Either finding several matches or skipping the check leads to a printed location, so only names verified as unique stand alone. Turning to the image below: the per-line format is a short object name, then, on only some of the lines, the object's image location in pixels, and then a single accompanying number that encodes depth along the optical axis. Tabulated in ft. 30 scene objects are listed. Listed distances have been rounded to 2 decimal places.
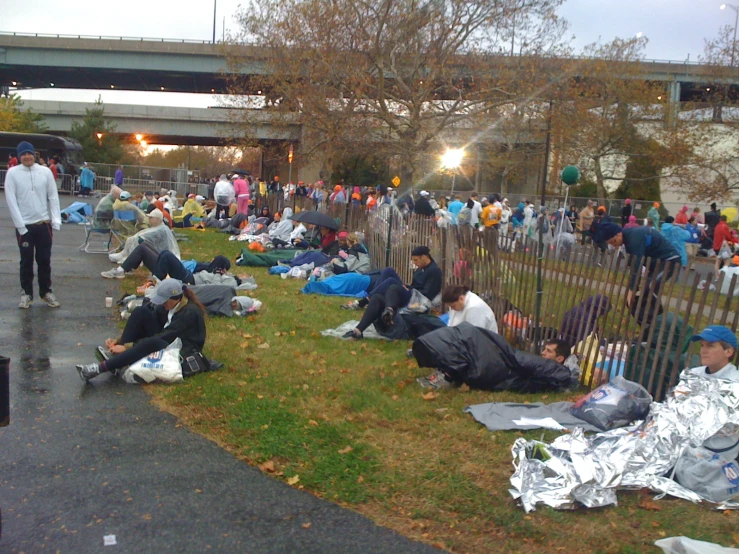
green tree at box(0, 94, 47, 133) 163.73
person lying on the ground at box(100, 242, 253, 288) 33.35
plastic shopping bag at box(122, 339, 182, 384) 21.84
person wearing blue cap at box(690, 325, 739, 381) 17.11
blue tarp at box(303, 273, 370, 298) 40.29
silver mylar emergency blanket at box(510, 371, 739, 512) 15.01
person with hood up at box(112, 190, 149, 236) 46.06
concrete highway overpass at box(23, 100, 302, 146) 185.78
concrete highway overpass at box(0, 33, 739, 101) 158.10
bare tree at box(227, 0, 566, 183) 74.13
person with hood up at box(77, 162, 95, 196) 116.78
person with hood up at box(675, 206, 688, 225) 84.88
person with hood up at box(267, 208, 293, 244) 58.49
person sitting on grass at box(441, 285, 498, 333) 25.03
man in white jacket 28.78
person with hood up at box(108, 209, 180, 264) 37.91
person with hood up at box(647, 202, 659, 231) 79.63
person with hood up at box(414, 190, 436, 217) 63.16
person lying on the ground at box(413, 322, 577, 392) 22.13
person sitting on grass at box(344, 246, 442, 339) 29.43
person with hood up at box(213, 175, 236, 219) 80.59
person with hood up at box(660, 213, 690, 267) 53.98
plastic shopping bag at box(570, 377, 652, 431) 18.71
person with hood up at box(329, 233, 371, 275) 44.70
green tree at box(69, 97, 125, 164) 165.48
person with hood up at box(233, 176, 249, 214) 77.82
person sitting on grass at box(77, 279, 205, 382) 21.93
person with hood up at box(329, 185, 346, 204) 82.57
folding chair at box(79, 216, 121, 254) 47.62
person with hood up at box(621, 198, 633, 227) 97.46
